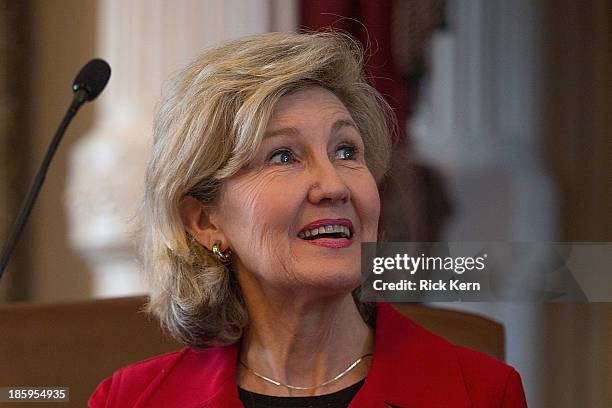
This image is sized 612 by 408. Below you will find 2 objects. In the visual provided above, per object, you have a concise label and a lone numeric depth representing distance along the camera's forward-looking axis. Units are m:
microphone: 3.63
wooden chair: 3.75
